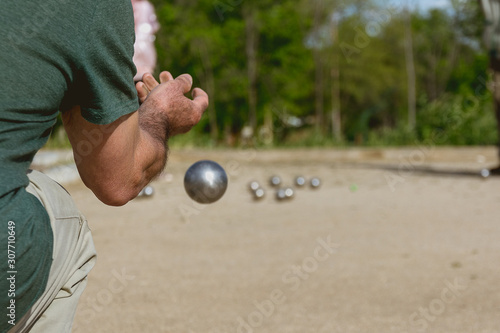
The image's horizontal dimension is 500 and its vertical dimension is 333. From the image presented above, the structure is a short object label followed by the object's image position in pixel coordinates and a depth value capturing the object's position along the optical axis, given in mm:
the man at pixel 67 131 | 1417
